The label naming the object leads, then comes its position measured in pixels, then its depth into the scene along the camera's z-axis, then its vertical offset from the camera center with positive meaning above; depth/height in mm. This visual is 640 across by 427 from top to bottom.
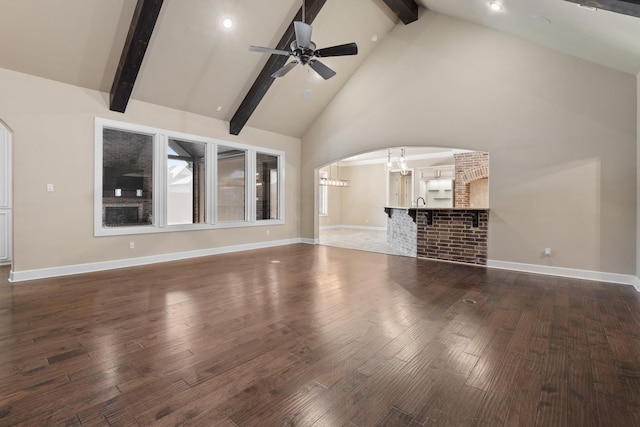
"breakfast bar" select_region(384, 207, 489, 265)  5633 -454
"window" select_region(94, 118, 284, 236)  5395 +619
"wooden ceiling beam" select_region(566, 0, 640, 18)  2304 +1646
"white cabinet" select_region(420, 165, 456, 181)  10047 +1350
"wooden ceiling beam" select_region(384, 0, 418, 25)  5762 +4050
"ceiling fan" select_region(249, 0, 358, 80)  3959 +2243
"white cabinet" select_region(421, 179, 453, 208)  10227 +671
